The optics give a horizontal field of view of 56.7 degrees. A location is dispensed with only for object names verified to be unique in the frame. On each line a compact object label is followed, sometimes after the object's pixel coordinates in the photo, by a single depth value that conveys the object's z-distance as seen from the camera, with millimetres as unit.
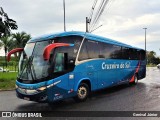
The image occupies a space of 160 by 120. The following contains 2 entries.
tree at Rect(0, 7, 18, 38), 10410
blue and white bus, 5513
